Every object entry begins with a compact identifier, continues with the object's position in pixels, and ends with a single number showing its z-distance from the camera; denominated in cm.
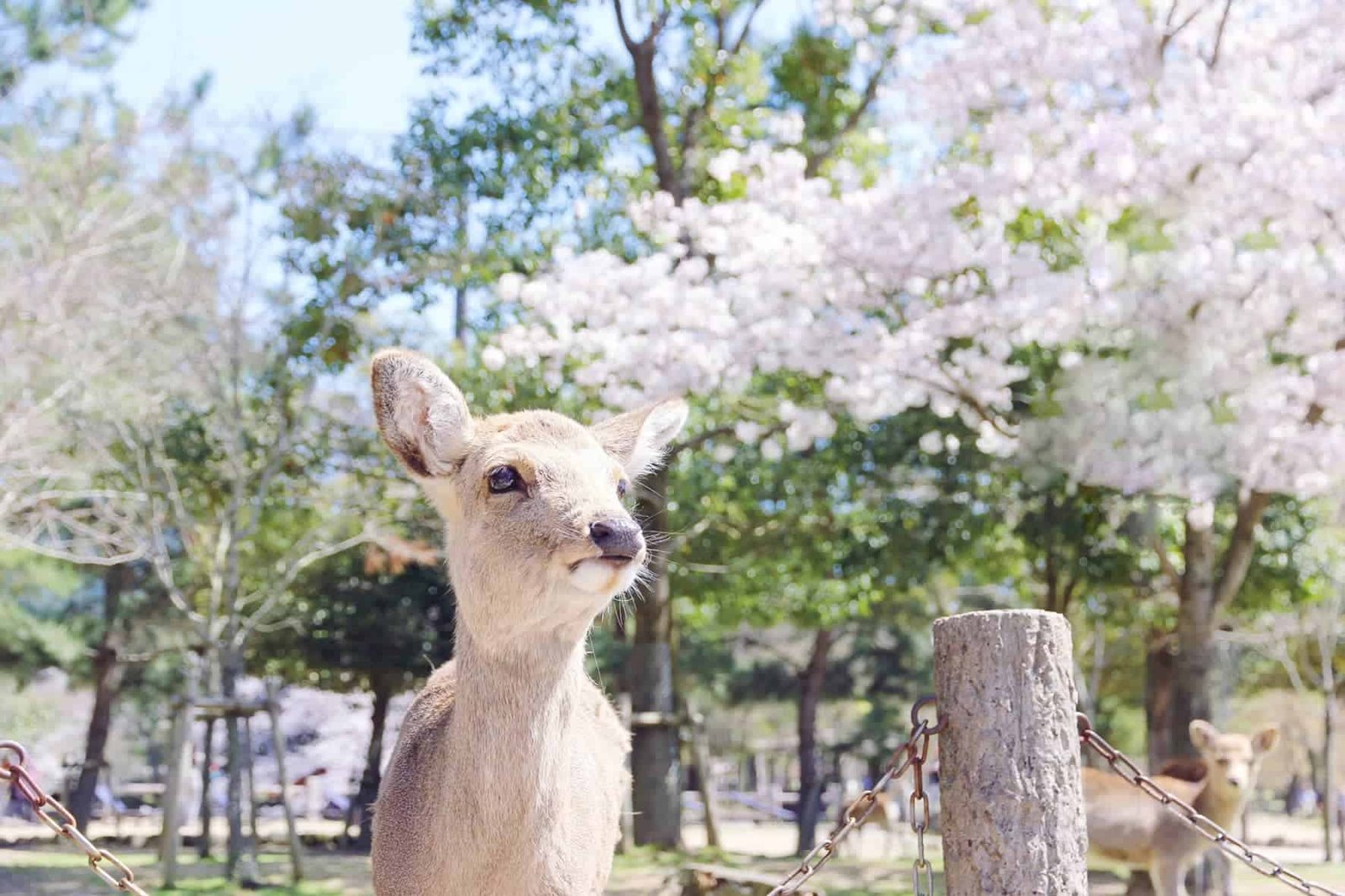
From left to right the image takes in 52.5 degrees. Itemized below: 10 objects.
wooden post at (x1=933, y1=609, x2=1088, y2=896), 298
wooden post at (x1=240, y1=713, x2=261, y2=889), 1207
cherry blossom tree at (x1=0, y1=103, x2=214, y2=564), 1311
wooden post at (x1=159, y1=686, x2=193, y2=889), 1159
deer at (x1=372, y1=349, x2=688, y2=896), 292
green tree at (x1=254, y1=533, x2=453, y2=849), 2022
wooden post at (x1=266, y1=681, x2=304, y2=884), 1238
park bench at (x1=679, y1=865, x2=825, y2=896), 940
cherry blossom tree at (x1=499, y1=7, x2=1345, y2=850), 1091
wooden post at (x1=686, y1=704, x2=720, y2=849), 1517
